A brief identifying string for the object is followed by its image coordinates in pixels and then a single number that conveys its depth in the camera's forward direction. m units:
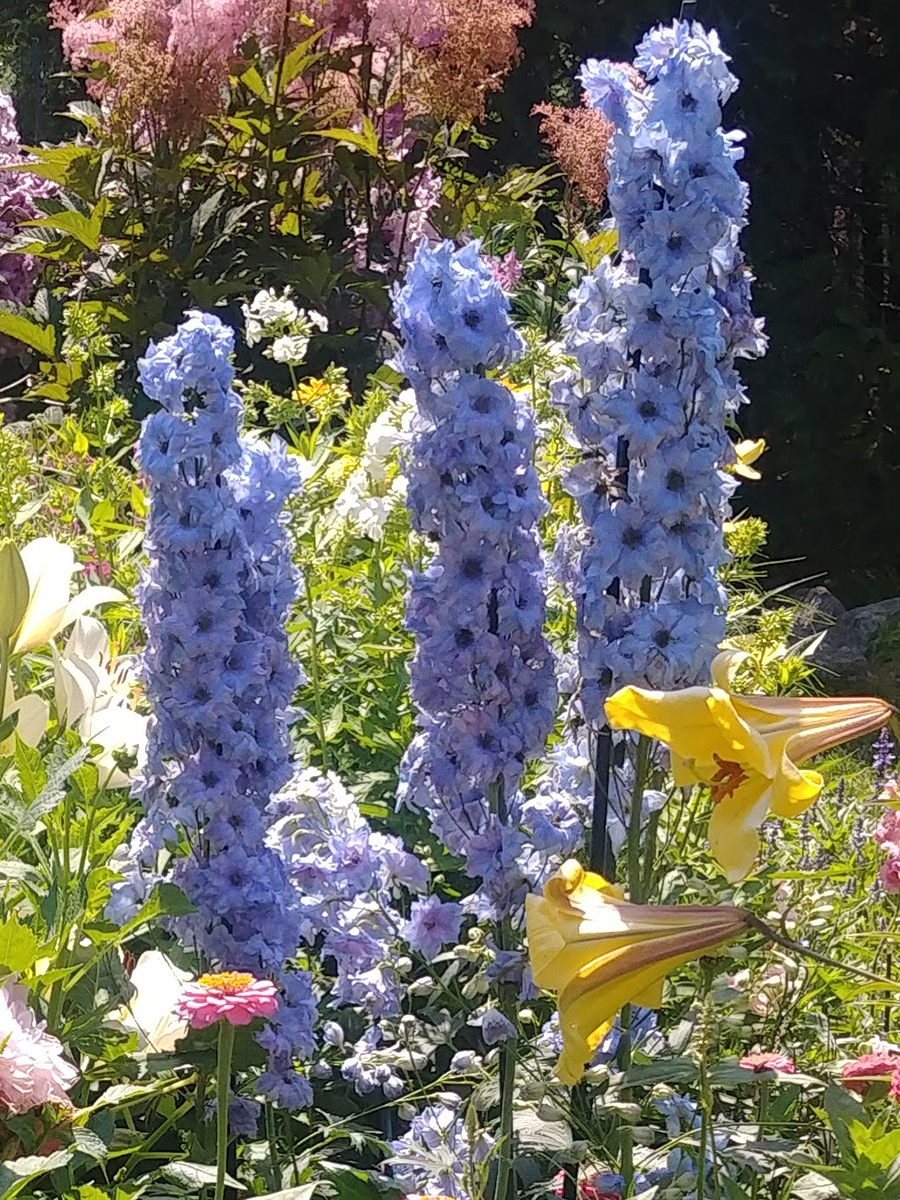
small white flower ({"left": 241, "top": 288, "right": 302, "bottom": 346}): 3.30
